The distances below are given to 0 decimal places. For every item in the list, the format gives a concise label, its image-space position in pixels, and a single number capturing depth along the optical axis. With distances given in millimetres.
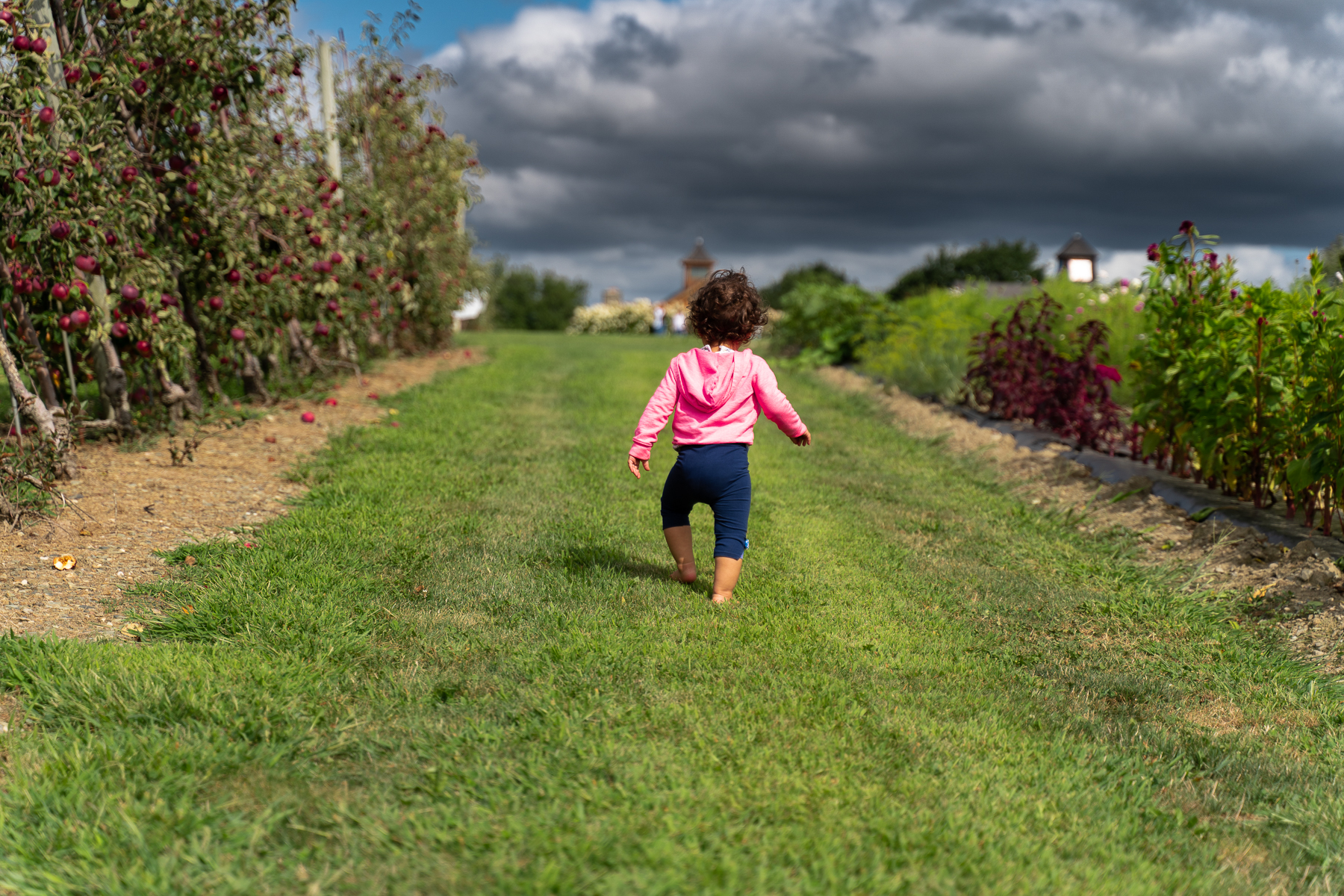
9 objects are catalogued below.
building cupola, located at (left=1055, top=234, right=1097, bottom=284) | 54406
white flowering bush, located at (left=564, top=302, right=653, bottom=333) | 44000
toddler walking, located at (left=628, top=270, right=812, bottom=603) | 4105
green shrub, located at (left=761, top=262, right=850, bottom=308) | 24750
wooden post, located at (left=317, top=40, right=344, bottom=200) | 10844
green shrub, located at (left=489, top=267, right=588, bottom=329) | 84438
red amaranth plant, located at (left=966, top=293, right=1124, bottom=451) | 7508
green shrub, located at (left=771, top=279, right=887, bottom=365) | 14812
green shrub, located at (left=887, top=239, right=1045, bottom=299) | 57562
